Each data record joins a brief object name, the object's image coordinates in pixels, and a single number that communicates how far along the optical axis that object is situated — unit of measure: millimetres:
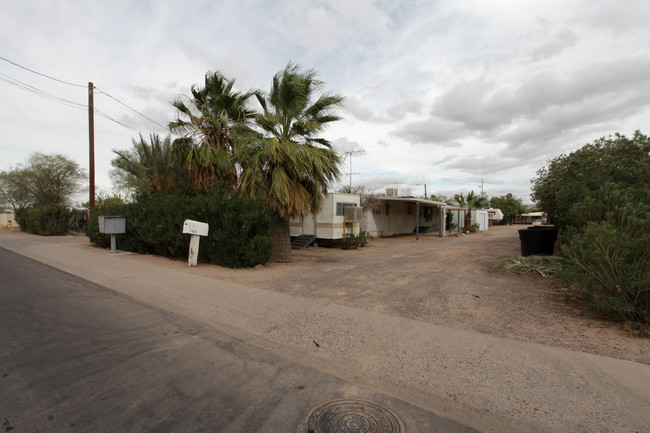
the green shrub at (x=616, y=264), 4594
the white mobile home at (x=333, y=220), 17219
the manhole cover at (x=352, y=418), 2539
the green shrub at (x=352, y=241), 17281
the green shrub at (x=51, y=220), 22625
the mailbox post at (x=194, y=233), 9297
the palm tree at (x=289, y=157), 10312
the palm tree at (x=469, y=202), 32394
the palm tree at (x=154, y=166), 13109
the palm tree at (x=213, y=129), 11453
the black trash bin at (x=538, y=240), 11805
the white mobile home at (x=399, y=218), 23723
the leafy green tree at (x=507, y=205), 63531
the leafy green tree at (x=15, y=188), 32125
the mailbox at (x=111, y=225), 12266
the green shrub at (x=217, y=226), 9383
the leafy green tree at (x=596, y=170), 11195
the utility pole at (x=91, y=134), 17234
